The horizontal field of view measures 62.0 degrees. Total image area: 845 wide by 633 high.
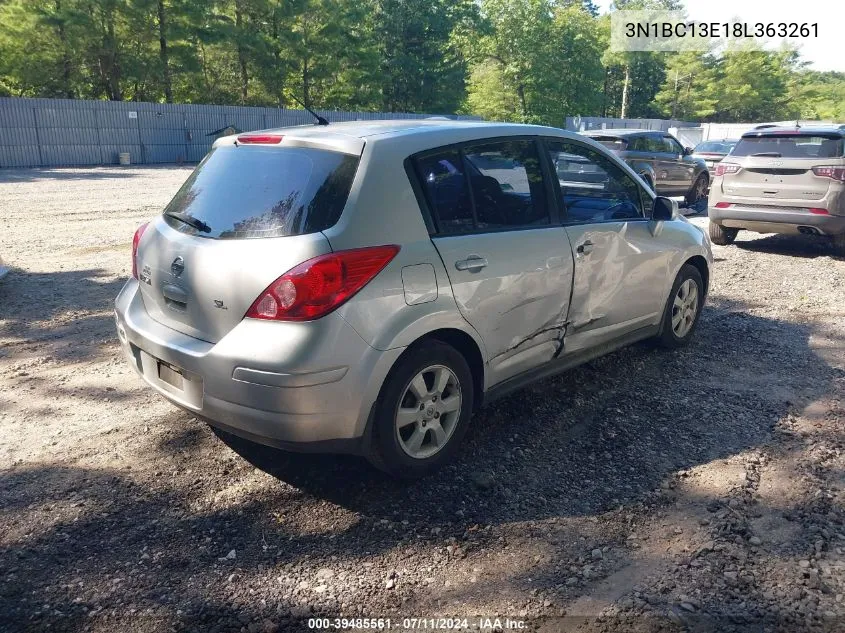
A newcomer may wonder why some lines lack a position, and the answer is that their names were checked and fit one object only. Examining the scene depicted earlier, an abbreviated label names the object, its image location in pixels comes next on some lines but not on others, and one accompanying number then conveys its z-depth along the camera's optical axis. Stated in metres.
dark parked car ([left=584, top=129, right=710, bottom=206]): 14.47
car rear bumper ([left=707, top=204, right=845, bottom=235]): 9.06
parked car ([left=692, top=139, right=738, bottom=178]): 21.31
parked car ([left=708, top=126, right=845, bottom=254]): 9.04
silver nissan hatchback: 3.02
